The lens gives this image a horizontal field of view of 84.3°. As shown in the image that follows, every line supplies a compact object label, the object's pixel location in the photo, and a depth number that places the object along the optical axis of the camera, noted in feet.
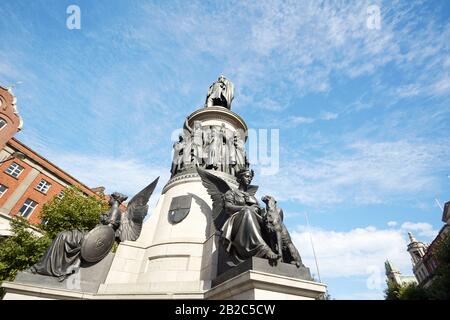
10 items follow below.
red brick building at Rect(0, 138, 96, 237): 93.35
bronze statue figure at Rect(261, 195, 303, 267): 17.97
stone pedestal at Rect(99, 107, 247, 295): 20.51
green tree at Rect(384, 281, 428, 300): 101.24
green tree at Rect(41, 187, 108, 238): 64.59
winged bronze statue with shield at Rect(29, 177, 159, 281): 21.07
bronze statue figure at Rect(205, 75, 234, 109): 49.26
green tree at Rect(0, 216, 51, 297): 51.07
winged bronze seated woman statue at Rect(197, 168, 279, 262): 17.43
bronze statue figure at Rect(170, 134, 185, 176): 35.06
